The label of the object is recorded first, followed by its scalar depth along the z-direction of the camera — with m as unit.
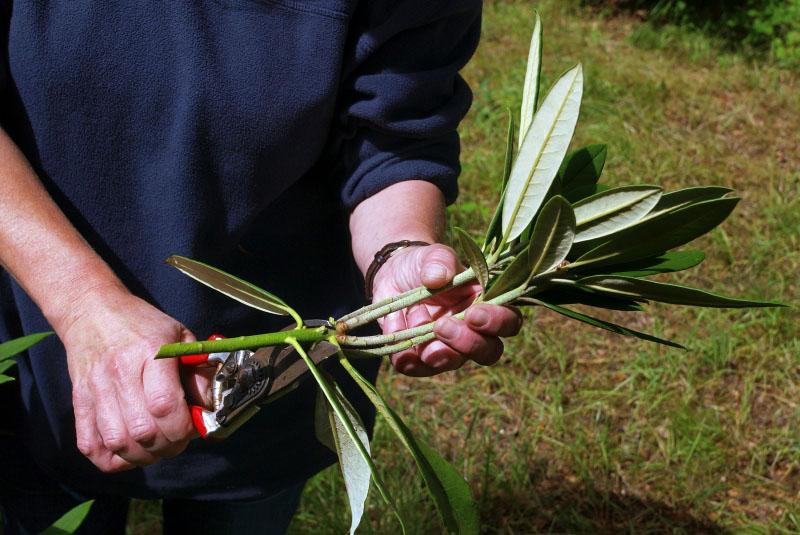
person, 0.86
